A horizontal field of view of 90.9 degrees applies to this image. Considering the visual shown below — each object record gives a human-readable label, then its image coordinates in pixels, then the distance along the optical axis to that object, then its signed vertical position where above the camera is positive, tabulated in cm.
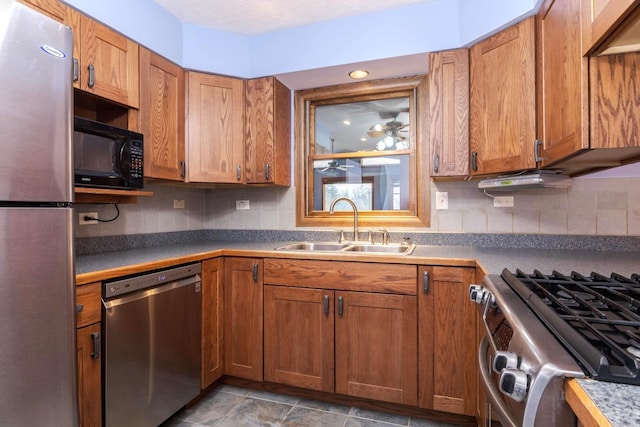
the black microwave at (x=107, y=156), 142 +28
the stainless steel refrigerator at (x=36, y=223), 88 -3
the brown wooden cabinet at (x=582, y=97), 95 +38
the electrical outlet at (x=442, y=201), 217 +8
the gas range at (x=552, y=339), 53 -25
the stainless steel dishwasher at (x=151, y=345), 135 -64
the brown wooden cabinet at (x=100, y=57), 144 +79
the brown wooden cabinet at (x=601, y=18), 74 +50
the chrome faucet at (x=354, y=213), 225 -1
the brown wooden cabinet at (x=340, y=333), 171 -69
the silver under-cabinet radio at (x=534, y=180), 151 +16
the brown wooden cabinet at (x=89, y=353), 123 -56
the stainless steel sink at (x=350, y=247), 213 -24
